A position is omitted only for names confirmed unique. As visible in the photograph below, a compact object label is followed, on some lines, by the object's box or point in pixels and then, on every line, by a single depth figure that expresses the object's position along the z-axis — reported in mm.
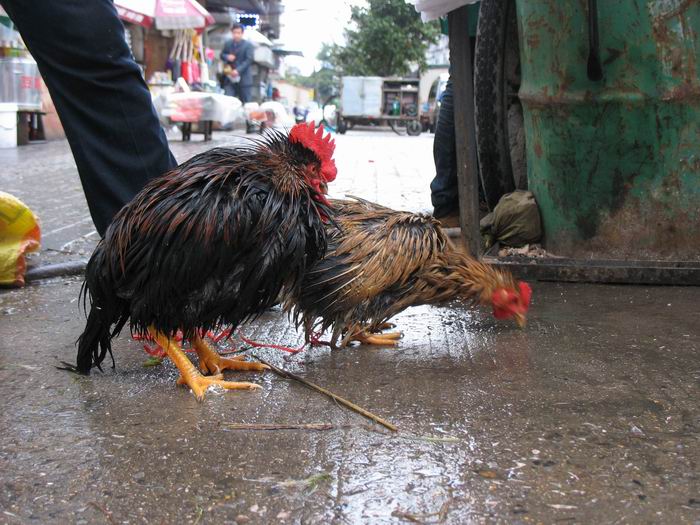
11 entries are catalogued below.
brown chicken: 2922
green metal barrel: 3615
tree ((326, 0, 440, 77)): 32500
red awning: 15778
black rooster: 2457
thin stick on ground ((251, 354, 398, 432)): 2267
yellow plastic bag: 3814
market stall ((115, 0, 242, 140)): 13883
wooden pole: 3939
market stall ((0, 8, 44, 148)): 12148
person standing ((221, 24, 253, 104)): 19109
